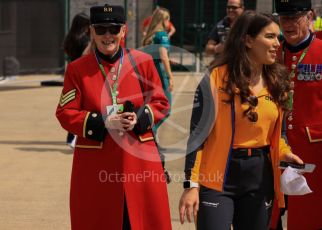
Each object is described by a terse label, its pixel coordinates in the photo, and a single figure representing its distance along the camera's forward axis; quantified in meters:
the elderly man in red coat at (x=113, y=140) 9.01
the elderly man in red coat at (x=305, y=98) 9.95
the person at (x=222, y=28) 17.26
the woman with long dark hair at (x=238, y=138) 8.06
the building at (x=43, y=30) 41.50
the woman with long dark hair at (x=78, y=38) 19.34
